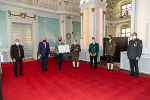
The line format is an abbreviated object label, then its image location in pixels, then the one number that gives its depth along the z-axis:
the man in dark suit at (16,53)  4.50
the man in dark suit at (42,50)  5.30
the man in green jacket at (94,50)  5.58
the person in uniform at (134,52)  4.29
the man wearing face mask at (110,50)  5.16
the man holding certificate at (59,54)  5.73
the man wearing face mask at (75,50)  5.72
